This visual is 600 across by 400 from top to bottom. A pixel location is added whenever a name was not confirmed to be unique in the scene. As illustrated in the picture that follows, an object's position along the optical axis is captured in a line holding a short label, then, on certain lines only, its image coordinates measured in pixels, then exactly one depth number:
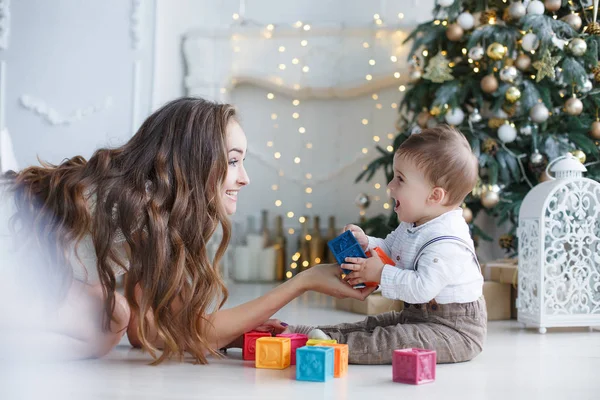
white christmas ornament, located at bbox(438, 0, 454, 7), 3.46
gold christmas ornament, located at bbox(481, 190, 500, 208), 3.30
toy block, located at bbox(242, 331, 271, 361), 1.86
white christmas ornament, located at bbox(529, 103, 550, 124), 3.27
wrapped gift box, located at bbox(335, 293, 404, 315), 2.95
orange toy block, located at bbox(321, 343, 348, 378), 1.65
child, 1.81
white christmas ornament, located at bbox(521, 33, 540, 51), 3.23
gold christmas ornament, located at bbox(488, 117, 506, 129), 3.37
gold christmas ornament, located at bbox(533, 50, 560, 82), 3.22
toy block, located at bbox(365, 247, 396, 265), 1.89
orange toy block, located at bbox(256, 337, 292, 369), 1.74
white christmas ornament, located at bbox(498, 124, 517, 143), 3.31
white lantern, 2.52
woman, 1.68
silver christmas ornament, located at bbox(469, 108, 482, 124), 3.41
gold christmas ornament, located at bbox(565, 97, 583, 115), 3.23
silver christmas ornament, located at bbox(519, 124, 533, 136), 3.32
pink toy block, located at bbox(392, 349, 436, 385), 1.57
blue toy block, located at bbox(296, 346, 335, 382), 1.59
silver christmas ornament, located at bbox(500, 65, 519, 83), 3.26
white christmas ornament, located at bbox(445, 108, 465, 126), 3.38
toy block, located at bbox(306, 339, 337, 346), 1.70
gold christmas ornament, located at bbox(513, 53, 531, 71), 3.31
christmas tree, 3.26
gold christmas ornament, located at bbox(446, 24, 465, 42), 3.45
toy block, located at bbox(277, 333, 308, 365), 1.79
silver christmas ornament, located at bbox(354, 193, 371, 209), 4.14
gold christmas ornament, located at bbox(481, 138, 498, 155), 3.34
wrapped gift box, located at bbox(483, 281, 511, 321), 2.93
